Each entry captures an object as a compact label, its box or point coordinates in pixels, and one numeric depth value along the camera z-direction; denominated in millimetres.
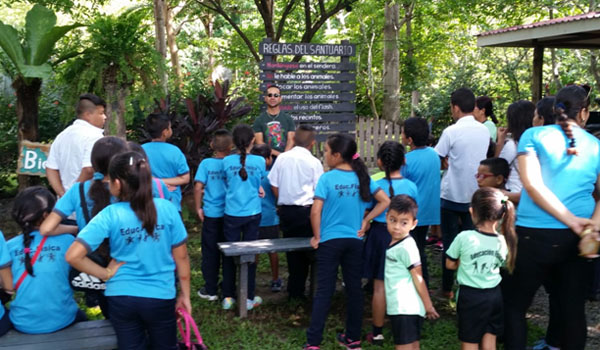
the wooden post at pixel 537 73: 10422
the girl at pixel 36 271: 3230
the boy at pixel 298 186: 4941
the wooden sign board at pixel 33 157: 5750
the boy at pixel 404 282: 3643
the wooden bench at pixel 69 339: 3148
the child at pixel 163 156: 4891
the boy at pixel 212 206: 5191
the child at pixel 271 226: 5633
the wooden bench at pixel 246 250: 4758
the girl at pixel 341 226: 4078
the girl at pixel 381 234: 4367
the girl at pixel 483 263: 3539
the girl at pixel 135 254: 2863
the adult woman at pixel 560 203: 3307
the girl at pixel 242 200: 5059
